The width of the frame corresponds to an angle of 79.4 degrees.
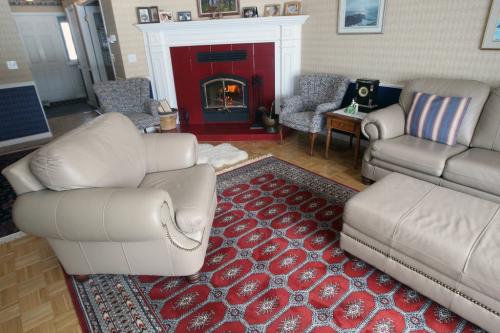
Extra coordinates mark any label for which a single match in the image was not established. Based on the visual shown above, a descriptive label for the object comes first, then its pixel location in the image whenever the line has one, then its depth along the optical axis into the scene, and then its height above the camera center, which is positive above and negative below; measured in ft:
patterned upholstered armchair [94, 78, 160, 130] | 12.55 -1.88
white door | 21.12 -0.13
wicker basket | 13.17 -2.89
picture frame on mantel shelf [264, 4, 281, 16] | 13.06 +1.47
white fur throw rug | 11.28 -3.89
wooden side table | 10.07 -2.58
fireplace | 13.33 -0.86
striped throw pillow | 8.17 -2.06
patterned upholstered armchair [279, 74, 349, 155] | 11.19 -2.16
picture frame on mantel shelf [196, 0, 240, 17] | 13.16 +1.72
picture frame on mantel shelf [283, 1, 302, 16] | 12.71 +1.48
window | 22.27 +1.17
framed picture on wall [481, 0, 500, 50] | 7.94 +0.13
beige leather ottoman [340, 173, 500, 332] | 4.45 -3.08
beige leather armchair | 4.83 -2.44
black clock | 10.53 -1.73
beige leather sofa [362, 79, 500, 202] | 7.19 -2.77
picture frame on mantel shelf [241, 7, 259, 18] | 13.03 +1.44
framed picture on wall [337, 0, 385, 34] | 10.43 +0.85
